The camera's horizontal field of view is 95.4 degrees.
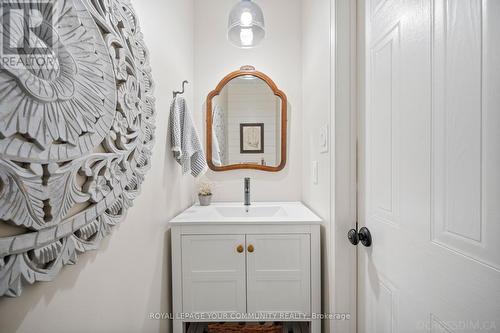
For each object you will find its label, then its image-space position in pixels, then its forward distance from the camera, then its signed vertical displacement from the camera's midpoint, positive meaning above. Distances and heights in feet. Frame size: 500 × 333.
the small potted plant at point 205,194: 5.34 -0.73
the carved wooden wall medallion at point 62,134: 1.41 +0.23
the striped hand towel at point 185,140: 4.14 +0.43
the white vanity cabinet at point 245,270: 3.84 -1.83
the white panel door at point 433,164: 1.48 -0.02
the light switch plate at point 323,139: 3.68 +0.38
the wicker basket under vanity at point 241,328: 4.04 -2.97
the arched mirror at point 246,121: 5.75 +1.06
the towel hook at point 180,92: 4.36 +1.39
